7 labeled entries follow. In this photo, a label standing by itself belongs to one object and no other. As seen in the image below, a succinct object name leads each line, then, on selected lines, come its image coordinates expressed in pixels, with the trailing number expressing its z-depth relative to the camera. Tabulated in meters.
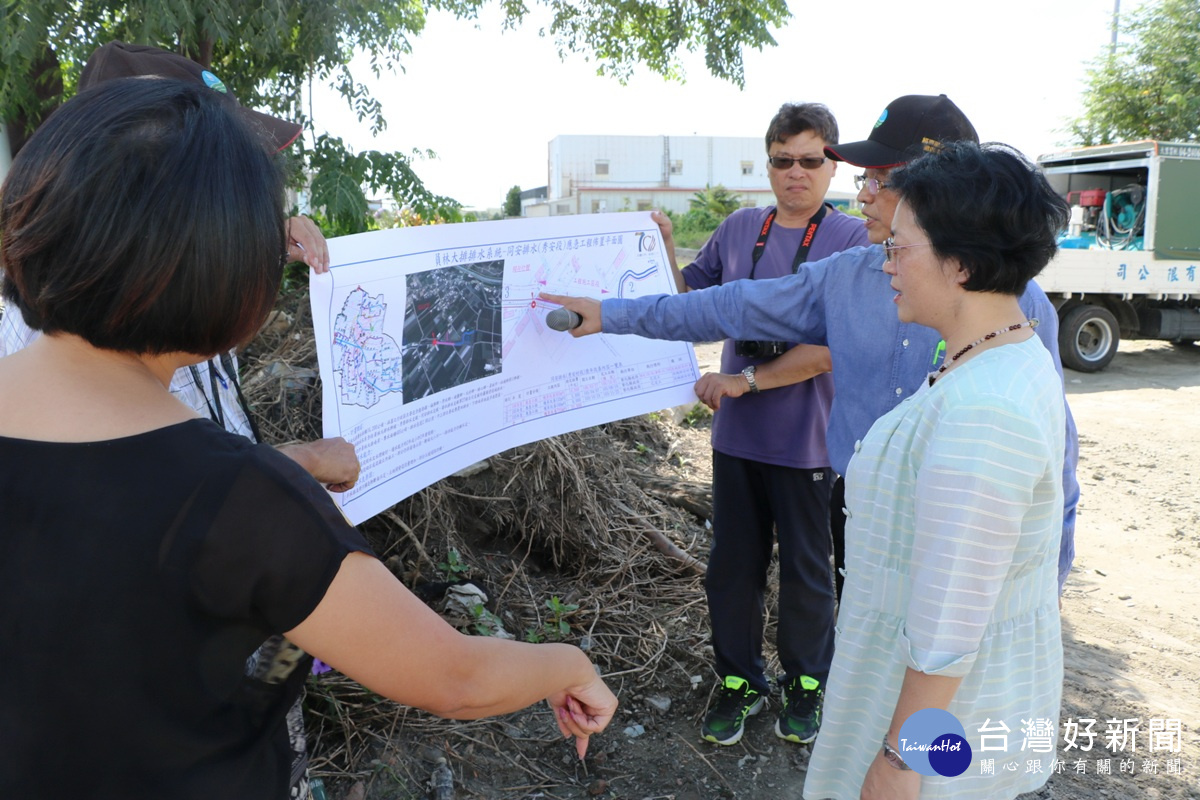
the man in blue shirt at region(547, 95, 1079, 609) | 2.27
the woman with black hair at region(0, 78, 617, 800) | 0.93
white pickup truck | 11.38
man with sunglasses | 3.03
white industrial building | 57.69
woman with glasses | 1.53
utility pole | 22.17
